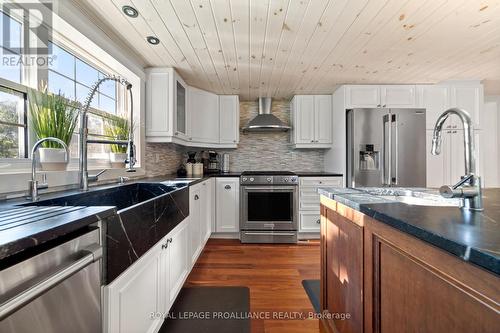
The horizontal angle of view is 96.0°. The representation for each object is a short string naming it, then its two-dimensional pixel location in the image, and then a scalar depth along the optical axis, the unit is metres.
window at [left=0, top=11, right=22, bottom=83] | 1.21
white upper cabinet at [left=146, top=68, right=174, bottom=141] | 2.53
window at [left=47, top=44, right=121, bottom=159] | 1.57
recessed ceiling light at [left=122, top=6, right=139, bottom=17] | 1.61
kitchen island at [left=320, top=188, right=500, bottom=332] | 0.48
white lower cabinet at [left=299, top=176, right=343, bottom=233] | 3.13
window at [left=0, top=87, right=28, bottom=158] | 1.21
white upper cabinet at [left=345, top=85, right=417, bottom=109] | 3.05
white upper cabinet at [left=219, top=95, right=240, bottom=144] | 3.49
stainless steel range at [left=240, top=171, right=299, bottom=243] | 3.05
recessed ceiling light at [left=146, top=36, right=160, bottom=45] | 1.98
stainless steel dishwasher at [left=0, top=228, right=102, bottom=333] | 0.50
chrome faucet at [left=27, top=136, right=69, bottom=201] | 1.12
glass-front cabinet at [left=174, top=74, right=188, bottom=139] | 2.67
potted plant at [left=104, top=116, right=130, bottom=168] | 1.89
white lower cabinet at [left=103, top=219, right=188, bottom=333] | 0.87
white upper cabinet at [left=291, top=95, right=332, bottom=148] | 3.48
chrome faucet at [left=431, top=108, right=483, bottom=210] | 0.77
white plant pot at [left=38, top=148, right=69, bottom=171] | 1.29
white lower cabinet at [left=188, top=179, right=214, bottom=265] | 2.13
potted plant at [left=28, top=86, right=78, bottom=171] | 1.30
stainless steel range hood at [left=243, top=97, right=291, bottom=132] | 3.41
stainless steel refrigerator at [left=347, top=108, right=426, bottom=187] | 2.89
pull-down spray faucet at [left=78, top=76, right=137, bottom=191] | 1.39
